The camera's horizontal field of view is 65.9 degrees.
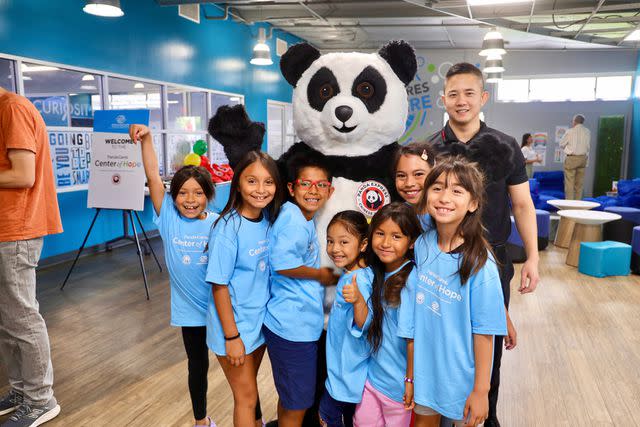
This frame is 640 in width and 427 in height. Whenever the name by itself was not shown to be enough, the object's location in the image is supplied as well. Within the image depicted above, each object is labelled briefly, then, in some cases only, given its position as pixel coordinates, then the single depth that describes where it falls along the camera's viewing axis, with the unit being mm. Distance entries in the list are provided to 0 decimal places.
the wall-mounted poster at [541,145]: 10672
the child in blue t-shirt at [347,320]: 1384
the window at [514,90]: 10875
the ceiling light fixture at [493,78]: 8492
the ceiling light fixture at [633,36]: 6834
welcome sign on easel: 4184
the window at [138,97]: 5953
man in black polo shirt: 1639
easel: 3829
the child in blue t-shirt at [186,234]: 1732
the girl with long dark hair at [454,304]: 1273
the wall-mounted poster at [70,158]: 4699
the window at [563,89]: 10609
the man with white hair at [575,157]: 8758
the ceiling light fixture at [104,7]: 3699
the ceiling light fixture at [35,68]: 4366
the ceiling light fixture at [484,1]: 4664
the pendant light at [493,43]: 6383
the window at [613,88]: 10328
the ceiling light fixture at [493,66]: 7543
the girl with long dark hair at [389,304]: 1377
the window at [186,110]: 6945
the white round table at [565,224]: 5886
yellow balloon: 4133
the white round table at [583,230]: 5004
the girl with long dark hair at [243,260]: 1478
